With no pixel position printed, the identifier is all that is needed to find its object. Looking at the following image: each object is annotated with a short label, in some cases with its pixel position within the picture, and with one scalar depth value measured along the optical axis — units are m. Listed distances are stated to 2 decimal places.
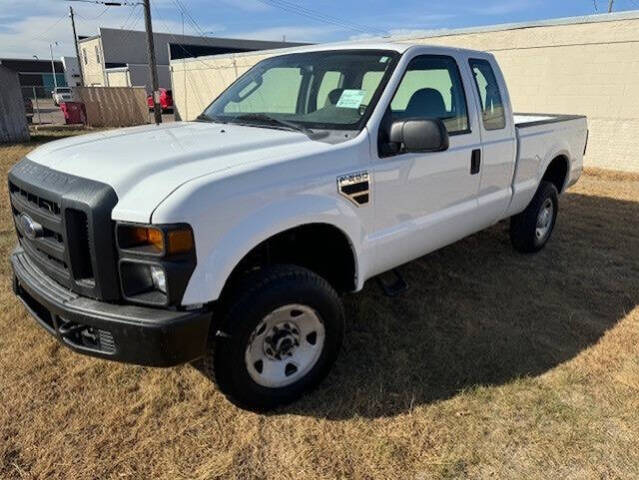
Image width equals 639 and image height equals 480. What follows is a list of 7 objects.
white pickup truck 2.34
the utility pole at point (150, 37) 22.33
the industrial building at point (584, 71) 10.17
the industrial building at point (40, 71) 57.74
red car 28.10
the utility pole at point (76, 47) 43.16
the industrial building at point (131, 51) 37.25
